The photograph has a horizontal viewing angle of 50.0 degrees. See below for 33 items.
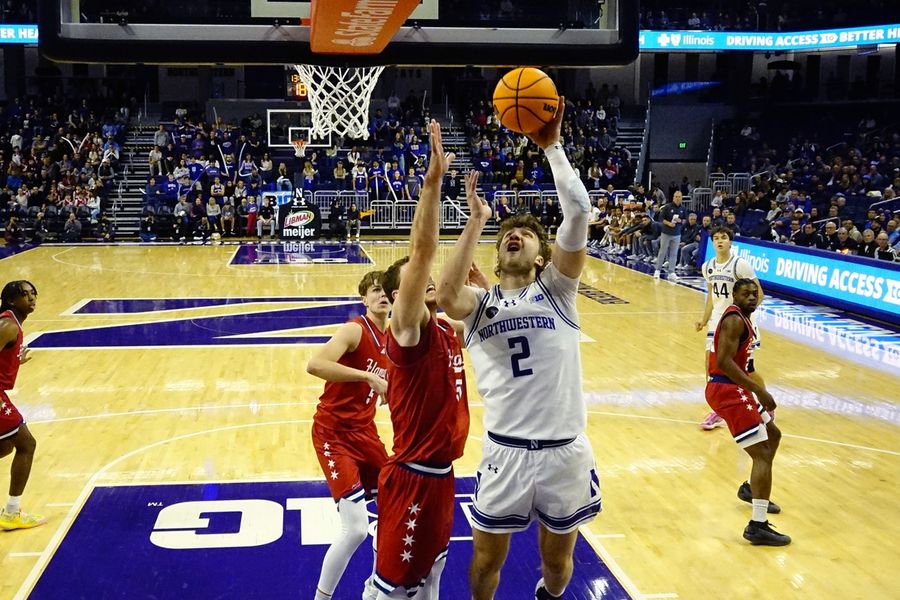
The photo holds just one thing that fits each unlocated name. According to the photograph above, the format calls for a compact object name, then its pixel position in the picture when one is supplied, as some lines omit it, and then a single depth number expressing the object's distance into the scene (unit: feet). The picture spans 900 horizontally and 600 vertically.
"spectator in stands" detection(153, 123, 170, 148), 98.73
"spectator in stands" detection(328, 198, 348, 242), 90.79
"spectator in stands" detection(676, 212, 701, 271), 66.69
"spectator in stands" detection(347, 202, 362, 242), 90.48
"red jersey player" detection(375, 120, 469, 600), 12.81
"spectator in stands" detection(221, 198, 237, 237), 90.43
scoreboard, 84.39
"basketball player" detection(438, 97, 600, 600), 13.03
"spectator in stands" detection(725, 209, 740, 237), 66.74
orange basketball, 13.76
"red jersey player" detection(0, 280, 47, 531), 19.39
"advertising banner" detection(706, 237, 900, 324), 45.03
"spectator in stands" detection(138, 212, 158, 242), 87.61
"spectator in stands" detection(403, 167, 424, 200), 95.61
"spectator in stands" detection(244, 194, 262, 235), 91.71
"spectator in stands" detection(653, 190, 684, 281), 61.31
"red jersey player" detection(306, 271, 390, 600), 15.40
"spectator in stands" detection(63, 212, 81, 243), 85.61
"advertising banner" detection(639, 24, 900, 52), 108.06
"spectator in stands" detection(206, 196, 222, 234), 89.10
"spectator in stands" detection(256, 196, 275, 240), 90.33
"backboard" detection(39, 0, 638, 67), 21.95
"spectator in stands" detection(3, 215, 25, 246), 83.61
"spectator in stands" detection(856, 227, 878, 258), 51.19
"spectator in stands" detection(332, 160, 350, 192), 94.99
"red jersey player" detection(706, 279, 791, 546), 19.65
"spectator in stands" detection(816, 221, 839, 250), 53.98
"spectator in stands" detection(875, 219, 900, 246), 52.16
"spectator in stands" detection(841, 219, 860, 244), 52.85
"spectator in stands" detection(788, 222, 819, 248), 56.29
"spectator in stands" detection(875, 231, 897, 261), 47.47
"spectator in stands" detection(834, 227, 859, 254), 52.75
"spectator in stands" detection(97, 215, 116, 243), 86.94
